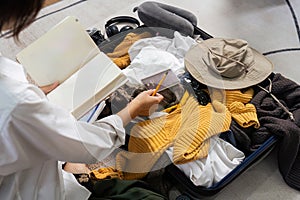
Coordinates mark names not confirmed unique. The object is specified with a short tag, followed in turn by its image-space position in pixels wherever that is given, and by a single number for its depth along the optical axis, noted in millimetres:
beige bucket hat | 1228
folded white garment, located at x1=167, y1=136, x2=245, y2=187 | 1058
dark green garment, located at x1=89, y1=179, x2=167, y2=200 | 968
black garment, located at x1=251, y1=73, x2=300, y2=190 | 1118
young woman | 661
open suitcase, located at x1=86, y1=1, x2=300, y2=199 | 1058
